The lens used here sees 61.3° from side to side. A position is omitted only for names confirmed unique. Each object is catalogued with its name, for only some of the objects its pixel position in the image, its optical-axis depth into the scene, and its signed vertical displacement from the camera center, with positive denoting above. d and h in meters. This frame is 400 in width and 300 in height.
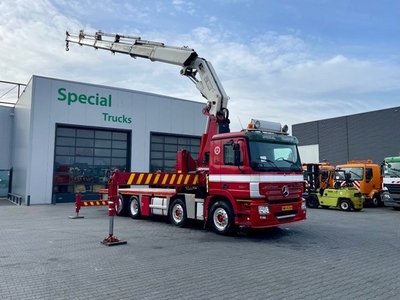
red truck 8.83 -0.05
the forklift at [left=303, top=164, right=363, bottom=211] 17.02 -0.70
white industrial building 19.19 +2.63
